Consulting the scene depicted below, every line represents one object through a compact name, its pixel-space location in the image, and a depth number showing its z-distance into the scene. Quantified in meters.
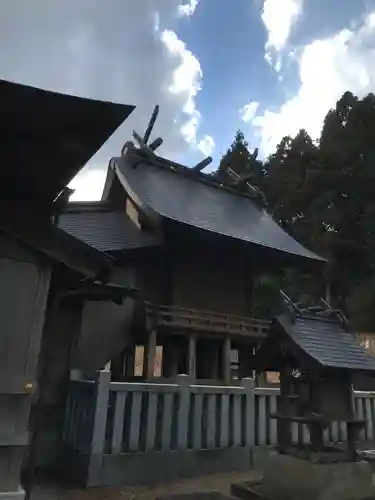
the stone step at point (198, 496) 5.25
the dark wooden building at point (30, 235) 3.34
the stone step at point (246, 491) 5.15
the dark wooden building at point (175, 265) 10.45
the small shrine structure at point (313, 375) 5.14
